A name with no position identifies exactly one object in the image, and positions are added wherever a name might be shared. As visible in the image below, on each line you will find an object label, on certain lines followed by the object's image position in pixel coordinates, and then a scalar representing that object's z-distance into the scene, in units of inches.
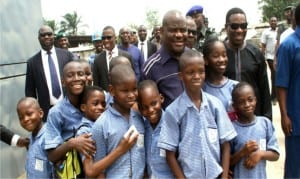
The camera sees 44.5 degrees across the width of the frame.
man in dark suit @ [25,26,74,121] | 166.6
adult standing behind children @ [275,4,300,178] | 123.0
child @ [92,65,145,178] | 88.4
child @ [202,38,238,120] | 101.3
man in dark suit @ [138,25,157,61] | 281.6
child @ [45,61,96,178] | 93.4
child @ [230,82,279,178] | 96.6
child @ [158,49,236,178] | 86.5
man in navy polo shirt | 101.5
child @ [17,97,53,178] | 102.2
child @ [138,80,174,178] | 91.7
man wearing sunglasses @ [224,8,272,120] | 113.2
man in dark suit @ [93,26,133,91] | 180.4
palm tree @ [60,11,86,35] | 2084.3
